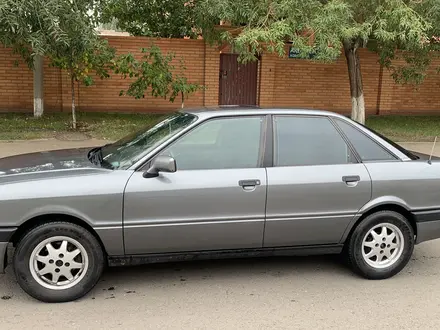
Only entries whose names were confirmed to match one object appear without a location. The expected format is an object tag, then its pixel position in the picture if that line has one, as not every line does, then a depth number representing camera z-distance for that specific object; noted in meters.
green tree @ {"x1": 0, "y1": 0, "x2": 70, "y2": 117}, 7.81
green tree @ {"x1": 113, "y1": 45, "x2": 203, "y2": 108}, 11.55
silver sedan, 3.59
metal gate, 15.05
